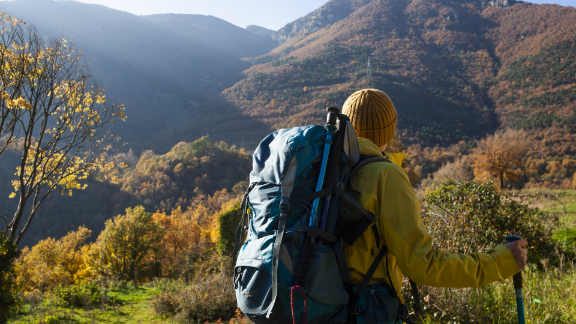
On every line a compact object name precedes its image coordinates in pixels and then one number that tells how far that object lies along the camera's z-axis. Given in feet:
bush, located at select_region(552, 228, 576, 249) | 20.41
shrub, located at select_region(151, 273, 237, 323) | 22.35
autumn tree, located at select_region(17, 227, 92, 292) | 69.05
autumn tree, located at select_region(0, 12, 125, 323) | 20.65
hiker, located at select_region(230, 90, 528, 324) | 3.62
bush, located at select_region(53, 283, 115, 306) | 28.73
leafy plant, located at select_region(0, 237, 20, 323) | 17.46
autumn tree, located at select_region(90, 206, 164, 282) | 73.56
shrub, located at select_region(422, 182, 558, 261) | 13.71
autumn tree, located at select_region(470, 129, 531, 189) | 76.43
